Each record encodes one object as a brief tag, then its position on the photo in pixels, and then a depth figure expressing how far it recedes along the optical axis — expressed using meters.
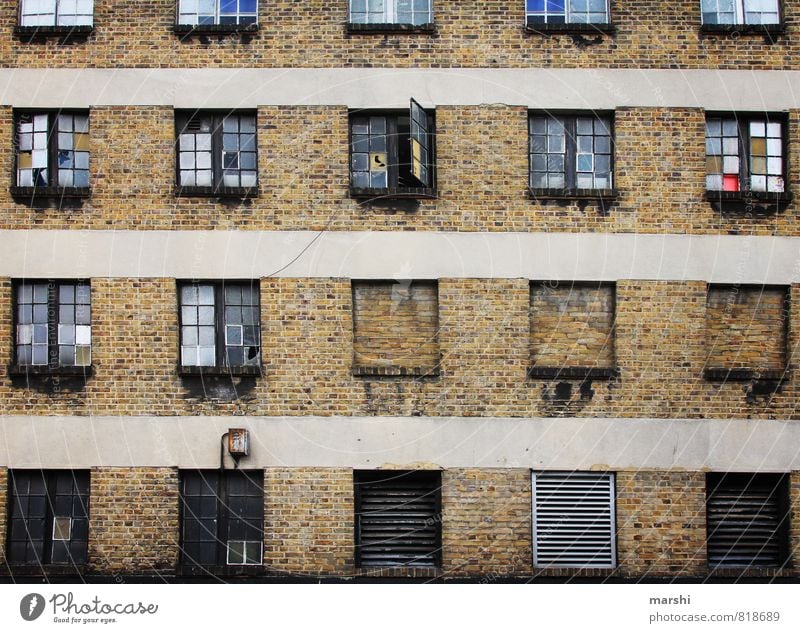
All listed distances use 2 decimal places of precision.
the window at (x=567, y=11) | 18.94
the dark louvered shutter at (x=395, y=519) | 18.09
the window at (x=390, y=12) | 18.91
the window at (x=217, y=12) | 18.89
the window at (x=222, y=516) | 18.11
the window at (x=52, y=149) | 18.66
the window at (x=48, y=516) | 18.12
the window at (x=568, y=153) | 18.77
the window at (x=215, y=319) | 18.38
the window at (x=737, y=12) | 19.02
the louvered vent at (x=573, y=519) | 18.03
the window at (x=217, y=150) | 18.66
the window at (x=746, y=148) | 18.80
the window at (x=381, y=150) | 18.62
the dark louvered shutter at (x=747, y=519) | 18.25
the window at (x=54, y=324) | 18.34
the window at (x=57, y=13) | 18.89
